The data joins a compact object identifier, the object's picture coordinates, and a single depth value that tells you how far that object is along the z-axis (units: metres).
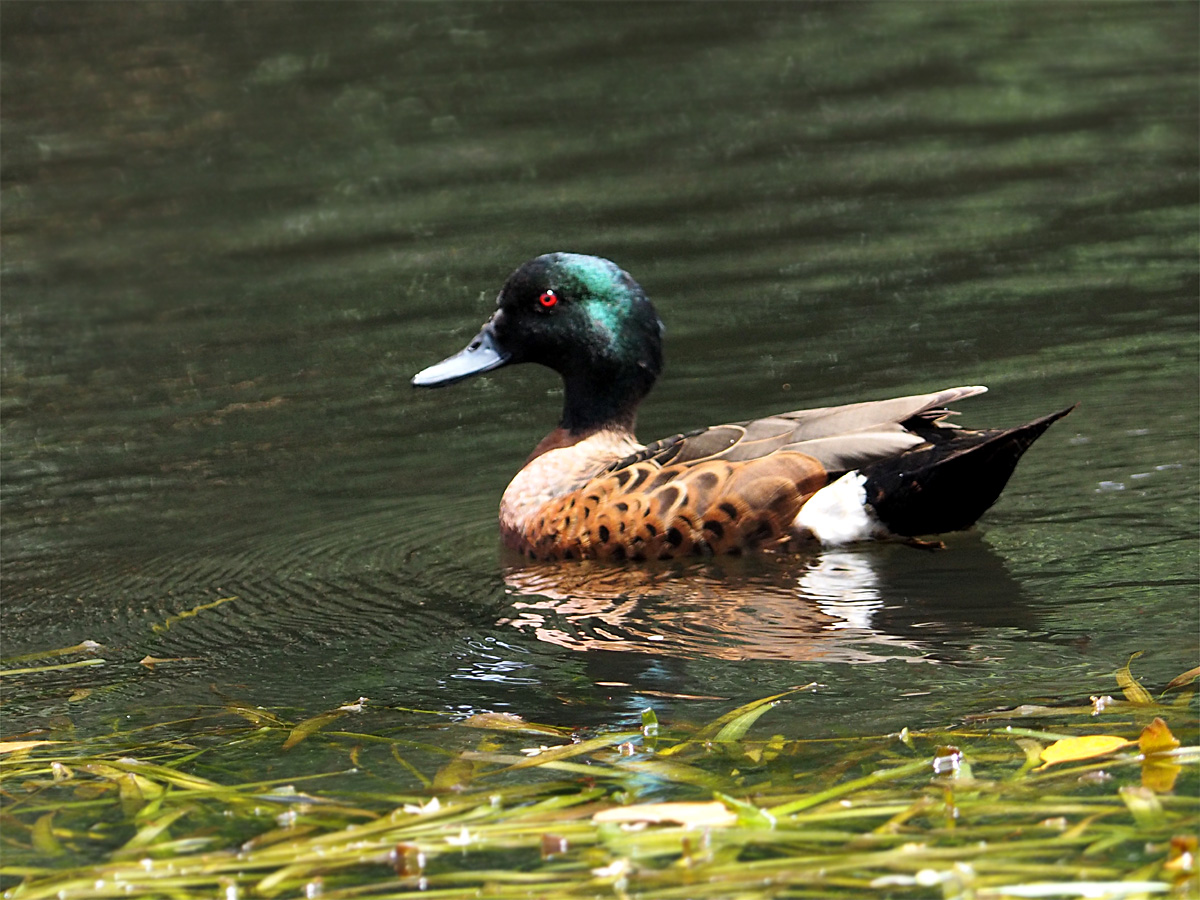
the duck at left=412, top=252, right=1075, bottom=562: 13.39
